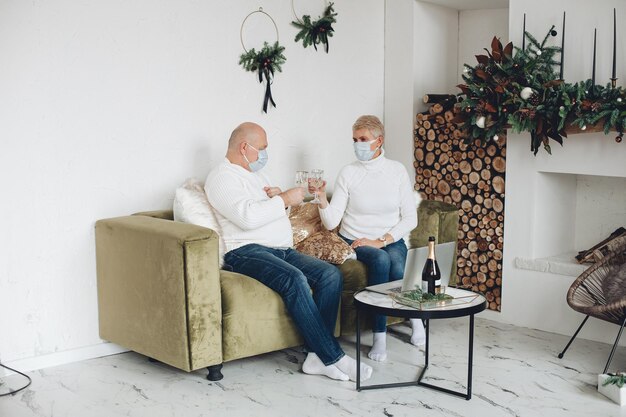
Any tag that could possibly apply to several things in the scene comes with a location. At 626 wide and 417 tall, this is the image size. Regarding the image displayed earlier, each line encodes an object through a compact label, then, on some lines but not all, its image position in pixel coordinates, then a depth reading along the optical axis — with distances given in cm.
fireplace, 445
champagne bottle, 332
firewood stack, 470
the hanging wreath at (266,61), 449
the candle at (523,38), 433
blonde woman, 416
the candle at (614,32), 398
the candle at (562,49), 418
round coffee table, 319
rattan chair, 382
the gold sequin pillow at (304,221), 420
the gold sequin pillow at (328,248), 400
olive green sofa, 342
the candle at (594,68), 404
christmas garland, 388
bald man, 361
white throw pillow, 381
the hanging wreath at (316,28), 475
